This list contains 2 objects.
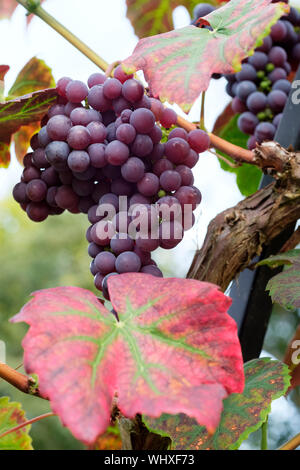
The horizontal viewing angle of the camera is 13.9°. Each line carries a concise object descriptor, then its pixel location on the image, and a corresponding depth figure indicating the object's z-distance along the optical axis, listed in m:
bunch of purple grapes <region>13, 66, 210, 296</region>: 0.75
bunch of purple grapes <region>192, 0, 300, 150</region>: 0.93
